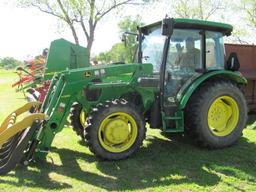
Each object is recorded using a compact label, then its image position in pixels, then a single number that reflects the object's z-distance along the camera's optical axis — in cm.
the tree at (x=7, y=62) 11147
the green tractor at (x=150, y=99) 516
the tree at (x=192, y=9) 3020
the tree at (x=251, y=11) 2780
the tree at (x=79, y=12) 2289
